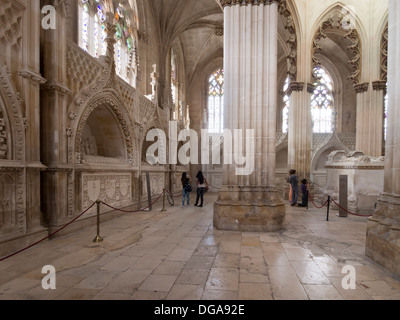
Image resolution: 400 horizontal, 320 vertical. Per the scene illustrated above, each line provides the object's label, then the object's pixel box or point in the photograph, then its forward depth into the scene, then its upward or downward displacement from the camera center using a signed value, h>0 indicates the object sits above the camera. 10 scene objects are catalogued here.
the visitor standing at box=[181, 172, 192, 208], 11.15 -1.28
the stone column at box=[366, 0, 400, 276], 4.12 -0.49
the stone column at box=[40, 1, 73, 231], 5.80 +0.82
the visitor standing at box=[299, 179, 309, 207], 11.05 -1.74
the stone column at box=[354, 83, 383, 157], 12.98 +1.63
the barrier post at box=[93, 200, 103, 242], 5.63 -1.85
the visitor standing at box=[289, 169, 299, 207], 11.23 -1.41
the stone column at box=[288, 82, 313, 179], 13.49 +1.30
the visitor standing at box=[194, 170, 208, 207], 10.12 -1.26
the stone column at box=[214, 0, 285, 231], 6.80 +1.40
